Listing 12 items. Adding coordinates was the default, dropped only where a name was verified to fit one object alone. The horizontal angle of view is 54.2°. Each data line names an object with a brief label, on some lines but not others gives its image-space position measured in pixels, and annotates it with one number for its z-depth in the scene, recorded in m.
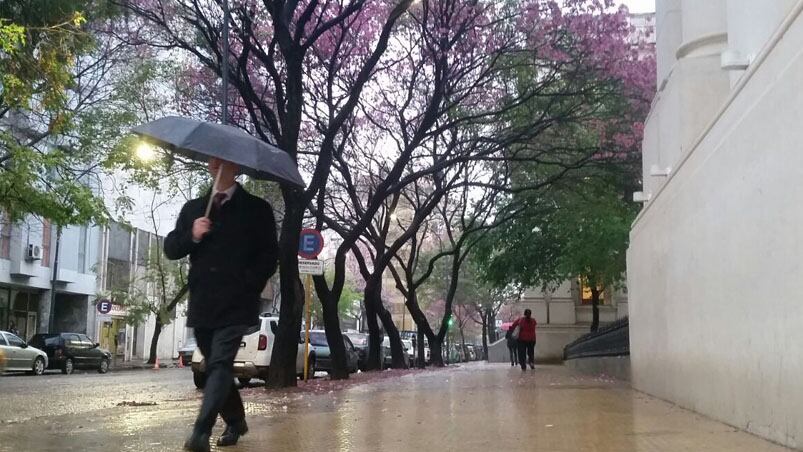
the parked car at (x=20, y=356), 22.09
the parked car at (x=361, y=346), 26.44
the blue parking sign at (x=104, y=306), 31.72
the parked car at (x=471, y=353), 69.24
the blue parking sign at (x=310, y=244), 13.59
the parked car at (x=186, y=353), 21.31
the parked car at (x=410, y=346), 41.01
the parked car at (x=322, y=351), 22.11
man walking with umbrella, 4.53
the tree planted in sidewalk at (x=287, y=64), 12.53
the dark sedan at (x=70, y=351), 25.52
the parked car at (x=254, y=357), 14.72
